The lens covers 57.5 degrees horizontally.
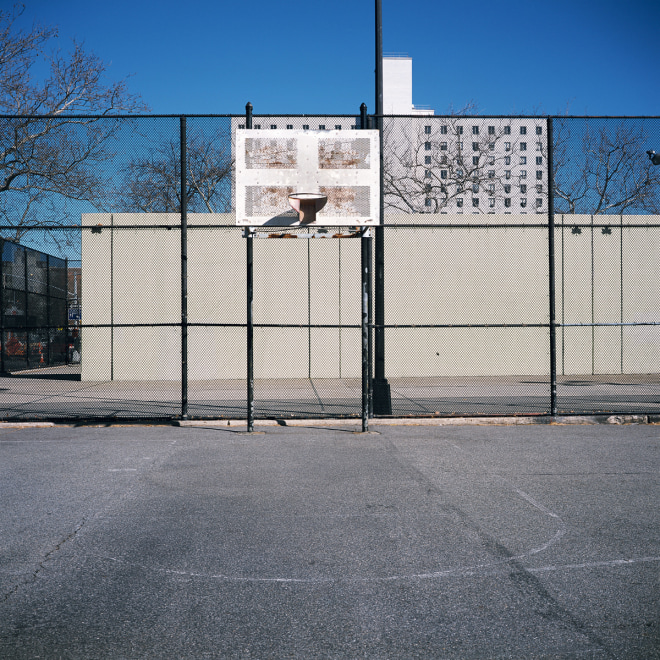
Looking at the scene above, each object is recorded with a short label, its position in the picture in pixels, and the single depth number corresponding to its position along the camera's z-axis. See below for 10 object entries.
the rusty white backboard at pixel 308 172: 8.92
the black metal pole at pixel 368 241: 9.03
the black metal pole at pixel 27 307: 20.18
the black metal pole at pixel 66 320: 22.99
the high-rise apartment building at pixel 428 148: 27.94
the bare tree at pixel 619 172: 13.04
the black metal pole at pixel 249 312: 8.81
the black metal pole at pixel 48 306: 21.62
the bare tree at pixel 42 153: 12.15
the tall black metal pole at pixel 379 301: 9.82
